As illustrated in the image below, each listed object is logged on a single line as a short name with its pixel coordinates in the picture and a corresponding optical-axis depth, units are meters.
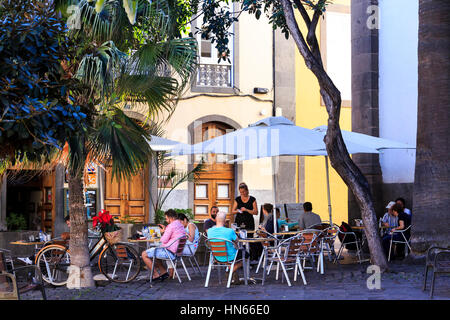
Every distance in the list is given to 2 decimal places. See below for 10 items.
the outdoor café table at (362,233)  13.94
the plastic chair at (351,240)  13.78
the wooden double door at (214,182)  19.81
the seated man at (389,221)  14.48
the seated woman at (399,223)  13.92
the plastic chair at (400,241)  13.77
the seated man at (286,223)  14.68
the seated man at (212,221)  13.89
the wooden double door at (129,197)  18.66
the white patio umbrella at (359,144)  13.08
